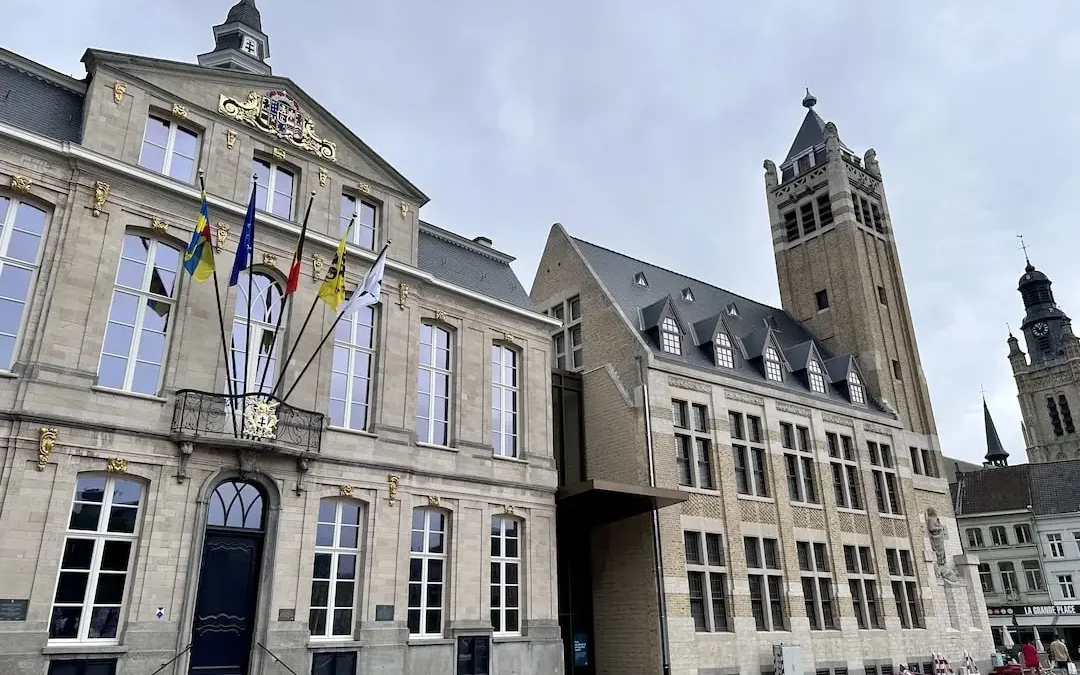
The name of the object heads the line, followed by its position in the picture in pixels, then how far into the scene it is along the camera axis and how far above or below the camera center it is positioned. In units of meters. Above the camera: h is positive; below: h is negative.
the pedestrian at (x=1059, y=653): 29.20 -1.65
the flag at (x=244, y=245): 14.48 +6.98
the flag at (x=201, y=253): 14.16 +6.78
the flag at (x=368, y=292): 15.62 +6.57
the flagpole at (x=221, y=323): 14.34 +5.57
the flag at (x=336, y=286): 15.65 +6.70
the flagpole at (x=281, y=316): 15.48 +6.45
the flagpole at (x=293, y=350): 15.26 +5.37
